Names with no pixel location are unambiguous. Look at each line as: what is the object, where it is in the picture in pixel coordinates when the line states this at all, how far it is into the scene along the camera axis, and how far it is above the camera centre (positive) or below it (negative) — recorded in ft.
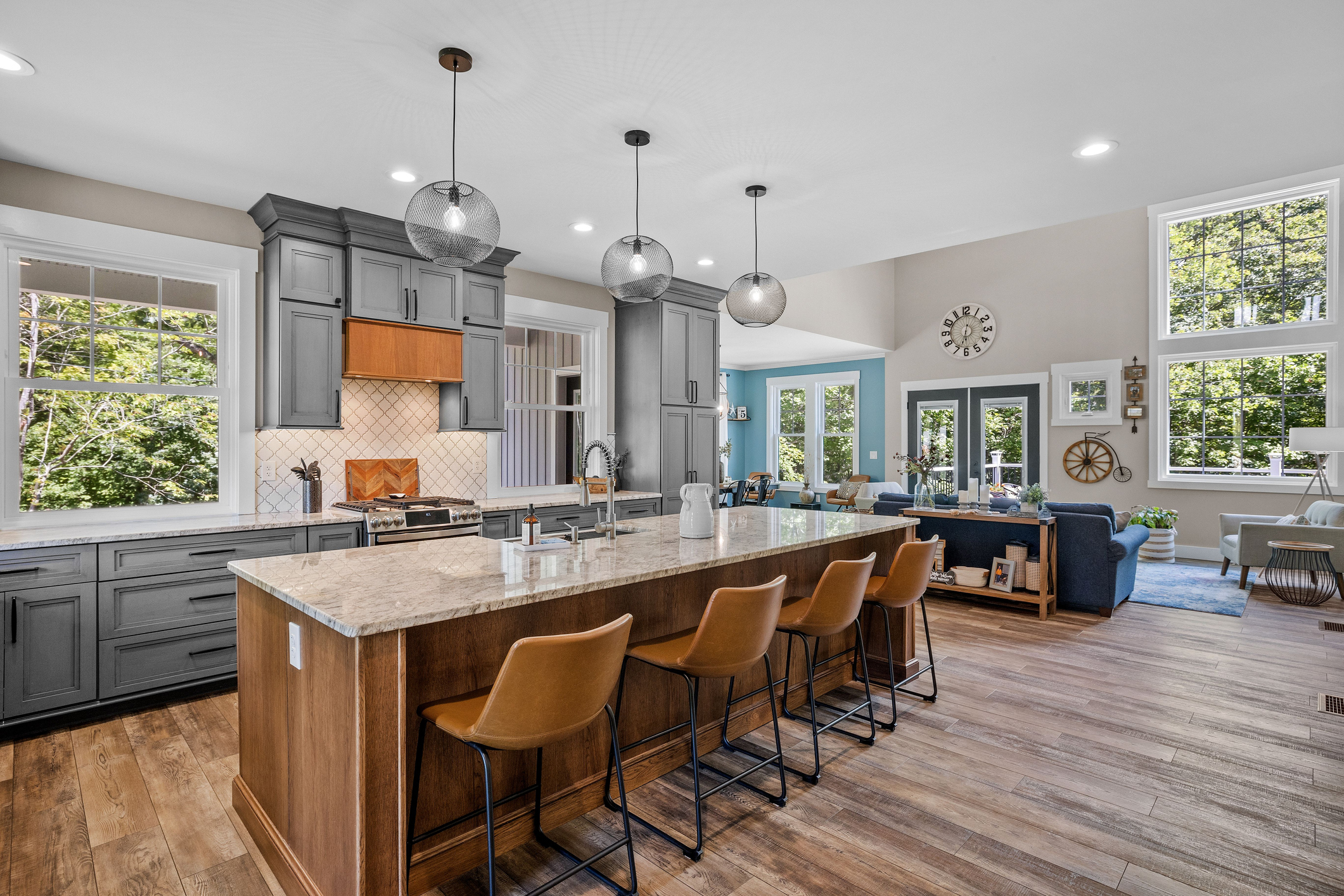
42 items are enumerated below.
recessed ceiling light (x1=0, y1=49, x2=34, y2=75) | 8.08 +4.60
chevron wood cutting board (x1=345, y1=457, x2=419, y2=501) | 14.74 -0.69
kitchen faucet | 9.34 -0.92
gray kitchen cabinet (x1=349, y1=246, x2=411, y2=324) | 13.67 +3.30
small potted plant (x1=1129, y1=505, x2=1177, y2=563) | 24.48 -3.23
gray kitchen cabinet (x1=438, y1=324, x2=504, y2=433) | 15.55 +1.30
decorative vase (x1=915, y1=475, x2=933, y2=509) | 18.96 -1.38
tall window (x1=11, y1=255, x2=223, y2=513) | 11.71 +1.06
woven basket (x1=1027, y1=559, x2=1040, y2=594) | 17.15 -3.24
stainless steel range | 12.72 -1.40
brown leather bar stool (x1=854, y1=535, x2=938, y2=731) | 10.49 -2.01
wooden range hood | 13.82 +1.99
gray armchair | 18.48 -2.44
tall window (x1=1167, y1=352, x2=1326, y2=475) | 23.66 +1.32
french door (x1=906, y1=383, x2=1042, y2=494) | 28.89 +0.67
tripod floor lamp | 20.22 +0.22
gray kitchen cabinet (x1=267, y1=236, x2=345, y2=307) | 12.96 +3.38
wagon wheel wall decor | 26.81 -0.55
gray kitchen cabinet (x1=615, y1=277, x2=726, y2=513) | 19.06 +1.65
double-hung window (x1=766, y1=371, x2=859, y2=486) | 35.22 +1.04
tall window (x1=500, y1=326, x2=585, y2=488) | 18.04 +1.07
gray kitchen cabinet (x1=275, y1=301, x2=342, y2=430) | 12.96 +1.55
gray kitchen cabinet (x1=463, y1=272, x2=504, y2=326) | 15.56 +3.38
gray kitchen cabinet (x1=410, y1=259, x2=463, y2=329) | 14.58 +3.30
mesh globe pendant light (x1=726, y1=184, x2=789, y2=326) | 11.00 +2.39
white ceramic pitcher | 9.39 -0.93
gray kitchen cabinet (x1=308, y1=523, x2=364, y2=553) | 12.38 -1.65
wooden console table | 16.80 -3.10
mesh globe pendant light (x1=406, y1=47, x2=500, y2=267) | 7.39 +2.46
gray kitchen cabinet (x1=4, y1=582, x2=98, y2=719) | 9.73 -2.94
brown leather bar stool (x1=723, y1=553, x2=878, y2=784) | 8.69 -2.09
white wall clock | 30.17 +5.21
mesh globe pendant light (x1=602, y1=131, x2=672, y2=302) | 9.20 +2.43
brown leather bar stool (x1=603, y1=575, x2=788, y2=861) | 7.09 -2.12
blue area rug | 18.04 -4.13
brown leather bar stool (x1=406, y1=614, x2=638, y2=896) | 5.40 -2.07
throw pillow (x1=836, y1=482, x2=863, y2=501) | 32.04 -2.07
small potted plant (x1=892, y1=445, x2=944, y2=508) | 19.07 -0.67
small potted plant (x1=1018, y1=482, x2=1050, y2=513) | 17.35 -1.33
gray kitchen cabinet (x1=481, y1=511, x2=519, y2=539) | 14.88 -1.71
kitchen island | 5.52 -2.17
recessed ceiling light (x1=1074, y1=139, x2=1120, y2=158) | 10.42 +4.62
